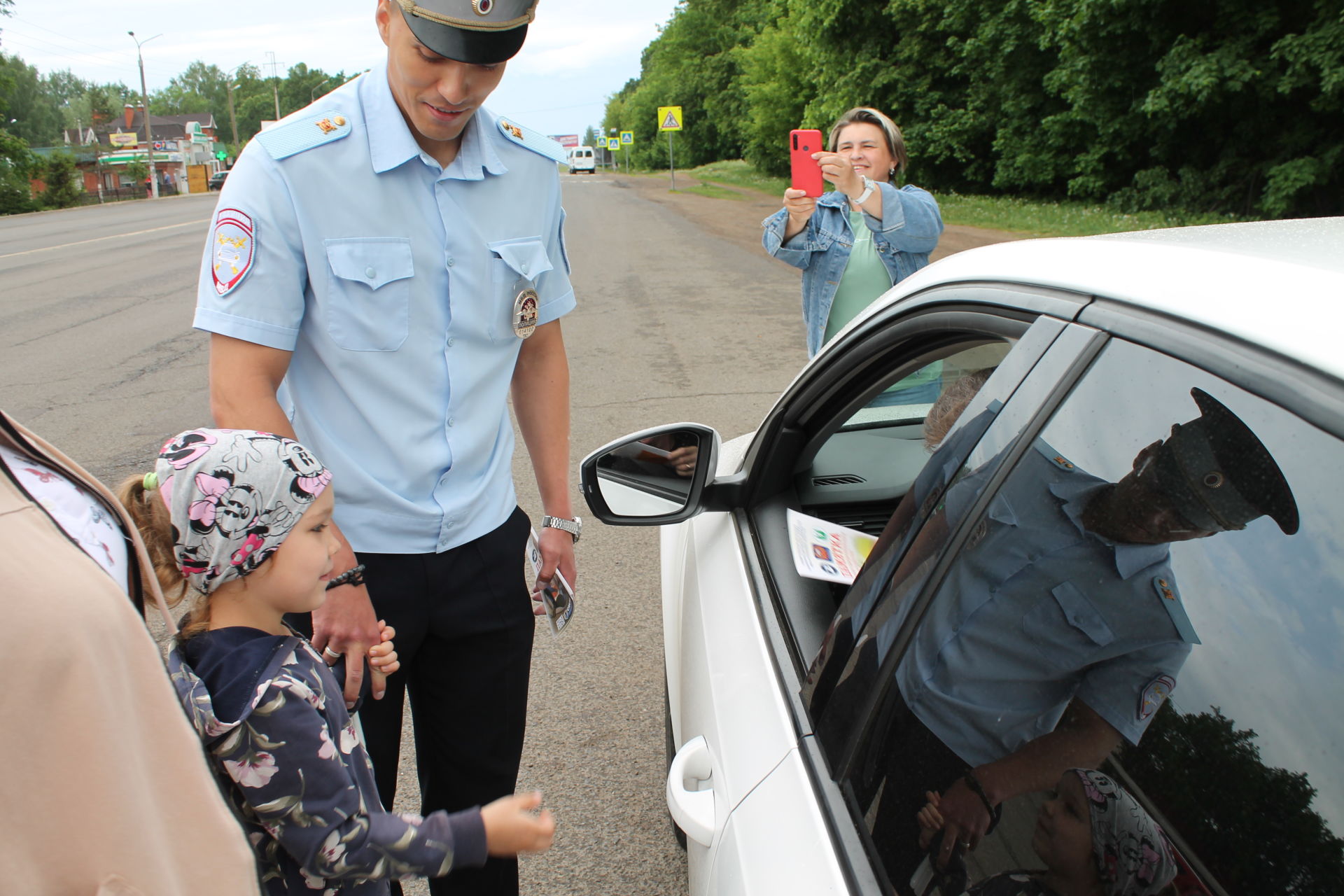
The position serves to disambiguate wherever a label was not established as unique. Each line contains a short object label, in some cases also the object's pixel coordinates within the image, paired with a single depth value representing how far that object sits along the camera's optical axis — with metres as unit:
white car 0.77
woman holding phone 3.77
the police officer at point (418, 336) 1.70
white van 74.50
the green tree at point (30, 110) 91.19
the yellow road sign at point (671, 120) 29.91
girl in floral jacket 1.29
